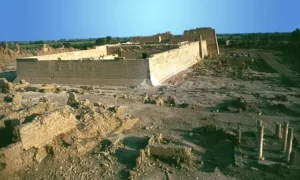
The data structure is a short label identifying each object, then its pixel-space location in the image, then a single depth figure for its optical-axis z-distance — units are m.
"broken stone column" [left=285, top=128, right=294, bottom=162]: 8.29
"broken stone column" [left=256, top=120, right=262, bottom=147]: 8.70
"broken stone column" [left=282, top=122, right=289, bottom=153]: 8.84
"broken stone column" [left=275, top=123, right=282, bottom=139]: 9.98
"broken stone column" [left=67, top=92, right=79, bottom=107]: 12.87
